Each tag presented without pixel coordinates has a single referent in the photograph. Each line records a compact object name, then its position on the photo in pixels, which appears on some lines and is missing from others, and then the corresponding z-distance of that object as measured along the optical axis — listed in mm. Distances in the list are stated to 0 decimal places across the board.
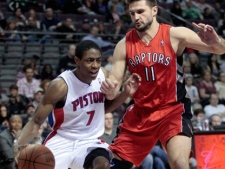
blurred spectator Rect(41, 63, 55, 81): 13052
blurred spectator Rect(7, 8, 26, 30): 14984
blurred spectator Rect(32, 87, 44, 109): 11539
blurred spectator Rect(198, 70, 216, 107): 13695
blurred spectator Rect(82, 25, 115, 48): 14633
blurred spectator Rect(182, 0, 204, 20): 17906
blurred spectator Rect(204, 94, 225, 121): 12664
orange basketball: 5926
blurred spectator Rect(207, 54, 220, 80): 15273
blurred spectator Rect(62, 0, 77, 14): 16641
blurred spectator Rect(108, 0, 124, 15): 17403
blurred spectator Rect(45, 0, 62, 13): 16469
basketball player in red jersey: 6391
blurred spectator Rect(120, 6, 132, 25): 16938
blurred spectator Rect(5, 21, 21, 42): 14648
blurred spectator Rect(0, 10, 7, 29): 15062
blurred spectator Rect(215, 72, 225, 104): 13891
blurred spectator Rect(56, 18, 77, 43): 15297
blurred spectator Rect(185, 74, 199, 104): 13359
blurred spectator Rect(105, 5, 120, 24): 16797
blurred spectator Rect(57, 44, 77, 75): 13258
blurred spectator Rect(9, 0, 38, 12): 15883
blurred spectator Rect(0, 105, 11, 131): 10859
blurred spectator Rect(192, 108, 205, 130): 11252
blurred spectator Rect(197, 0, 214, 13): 18744
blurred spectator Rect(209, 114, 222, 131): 11223
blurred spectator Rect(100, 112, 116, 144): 9766
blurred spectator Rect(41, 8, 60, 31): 15320
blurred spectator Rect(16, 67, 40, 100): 12484
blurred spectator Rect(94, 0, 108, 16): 17266
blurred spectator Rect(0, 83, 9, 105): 11745
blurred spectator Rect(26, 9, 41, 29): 15309
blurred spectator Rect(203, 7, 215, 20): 18203
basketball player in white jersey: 6172
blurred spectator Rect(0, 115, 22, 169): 8664
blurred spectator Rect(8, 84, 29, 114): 11617
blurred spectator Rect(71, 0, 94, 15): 16703
